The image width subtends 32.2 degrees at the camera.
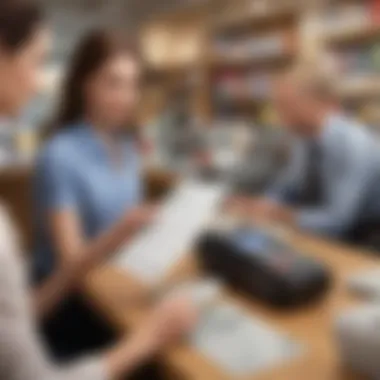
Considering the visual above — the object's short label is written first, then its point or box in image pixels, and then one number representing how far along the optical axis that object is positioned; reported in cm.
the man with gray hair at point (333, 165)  241
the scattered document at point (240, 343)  111
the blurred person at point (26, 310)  93
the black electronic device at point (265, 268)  134
